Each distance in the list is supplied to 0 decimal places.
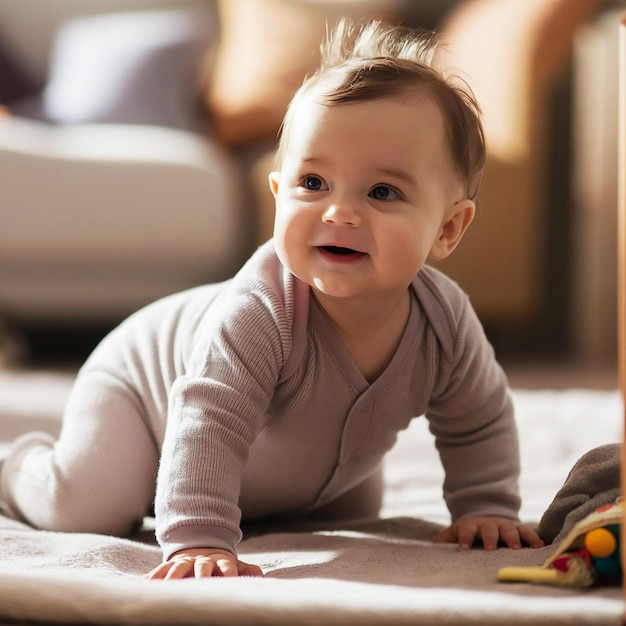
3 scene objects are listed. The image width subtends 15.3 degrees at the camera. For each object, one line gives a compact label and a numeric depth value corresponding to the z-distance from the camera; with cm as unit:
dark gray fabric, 141
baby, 142
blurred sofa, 267
